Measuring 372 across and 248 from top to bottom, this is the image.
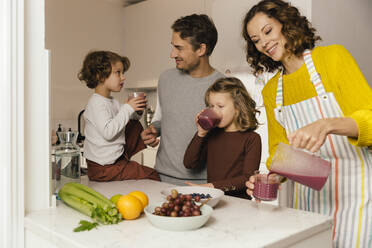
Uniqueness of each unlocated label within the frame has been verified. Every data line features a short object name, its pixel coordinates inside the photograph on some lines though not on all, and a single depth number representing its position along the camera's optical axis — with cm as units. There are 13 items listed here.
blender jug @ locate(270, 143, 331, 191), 100
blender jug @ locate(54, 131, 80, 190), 126
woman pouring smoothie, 132
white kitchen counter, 83
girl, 162
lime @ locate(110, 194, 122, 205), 105
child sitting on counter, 162
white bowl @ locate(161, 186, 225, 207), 109
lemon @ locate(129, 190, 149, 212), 104
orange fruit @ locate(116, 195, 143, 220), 97
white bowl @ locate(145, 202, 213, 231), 87
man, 185
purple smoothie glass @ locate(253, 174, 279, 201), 108
